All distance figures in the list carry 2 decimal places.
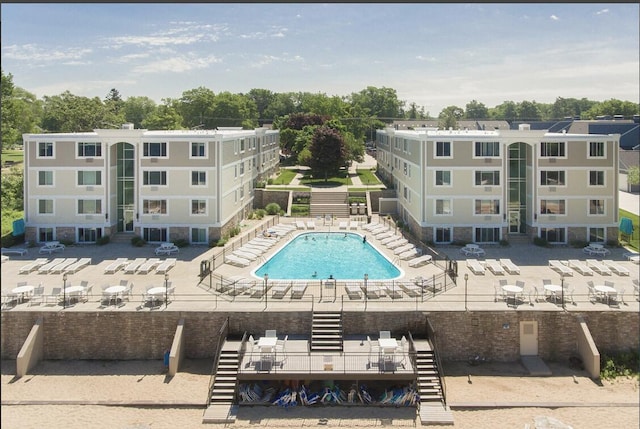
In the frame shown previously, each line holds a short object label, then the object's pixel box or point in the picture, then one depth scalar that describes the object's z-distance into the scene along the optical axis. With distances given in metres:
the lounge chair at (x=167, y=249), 24.88
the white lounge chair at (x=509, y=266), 21.55
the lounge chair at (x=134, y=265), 21.97
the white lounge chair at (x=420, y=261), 22.98
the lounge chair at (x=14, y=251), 24.48
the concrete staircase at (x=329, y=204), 35.53
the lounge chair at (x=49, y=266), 21.64
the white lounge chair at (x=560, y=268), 21.23
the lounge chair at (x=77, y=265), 21.80
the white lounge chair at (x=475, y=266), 21.45
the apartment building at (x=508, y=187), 26.77
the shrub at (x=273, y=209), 35.50
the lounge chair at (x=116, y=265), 21.91
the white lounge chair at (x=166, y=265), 21.92
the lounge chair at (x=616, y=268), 21.03
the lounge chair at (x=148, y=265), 22.00
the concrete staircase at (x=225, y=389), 13.88
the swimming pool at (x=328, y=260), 21.91
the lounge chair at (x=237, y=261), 23.19
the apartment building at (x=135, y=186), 27.14
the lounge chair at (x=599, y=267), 21.27
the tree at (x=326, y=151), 44.06
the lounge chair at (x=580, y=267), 21.30
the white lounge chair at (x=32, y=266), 21.64
